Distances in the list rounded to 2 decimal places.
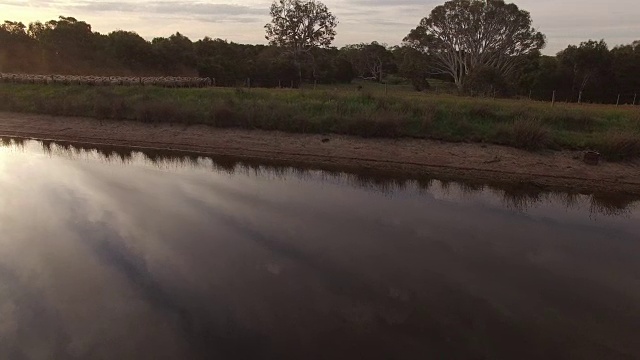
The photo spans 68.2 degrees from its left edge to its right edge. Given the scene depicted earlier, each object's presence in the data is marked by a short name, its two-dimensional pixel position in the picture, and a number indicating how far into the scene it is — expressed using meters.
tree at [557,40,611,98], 38.47
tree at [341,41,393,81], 57.66
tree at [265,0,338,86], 53.09
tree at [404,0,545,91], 46.31
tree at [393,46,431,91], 46.63
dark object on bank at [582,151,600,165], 17.08
